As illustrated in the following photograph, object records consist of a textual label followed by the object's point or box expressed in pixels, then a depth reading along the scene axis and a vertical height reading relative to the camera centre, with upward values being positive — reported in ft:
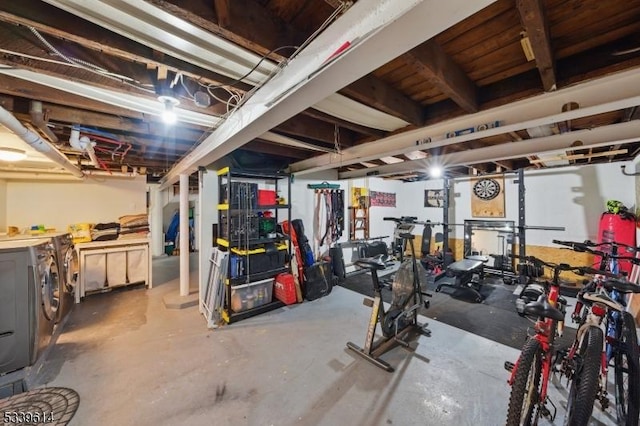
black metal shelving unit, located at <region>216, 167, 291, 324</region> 10.26 -0.82
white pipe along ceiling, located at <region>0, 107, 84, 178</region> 5.14 +2.13
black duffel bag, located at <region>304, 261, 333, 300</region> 12.75 -3.66
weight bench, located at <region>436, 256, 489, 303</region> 12.92 -3.57
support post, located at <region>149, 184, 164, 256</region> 22.97 +0.11
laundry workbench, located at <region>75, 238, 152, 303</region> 13.04 -2.84
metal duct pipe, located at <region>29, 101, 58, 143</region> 5.84 +2.53
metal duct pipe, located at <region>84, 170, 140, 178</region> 14.97 +2.79
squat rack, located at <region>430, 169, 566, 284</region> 15.18 -0.49
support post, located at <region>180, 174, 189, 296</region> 12.66 -0.91
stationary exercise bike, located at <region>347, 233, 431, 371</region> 7.75 -3.53
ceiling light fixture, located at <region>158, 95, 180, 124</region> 4.79 +2.29
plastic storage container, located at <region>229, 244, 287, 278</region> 10.41 -2.12
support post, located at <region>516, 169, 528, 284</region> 15.22 -0.43
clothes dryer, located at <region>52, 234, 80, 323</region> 9.53 -2.55
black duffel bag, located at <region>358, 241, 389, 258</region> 17.79 -2.75
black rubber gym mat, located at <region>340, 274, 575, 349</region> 9.20 -4.62
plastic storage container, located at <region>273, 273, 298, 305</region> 11.64 -3.67
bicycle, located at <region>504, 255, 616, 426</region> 4.25 -3.09
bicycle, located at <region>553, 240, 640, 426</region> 4.89 -3.04
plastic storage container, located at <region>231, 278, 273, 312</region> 10.51 -3.72
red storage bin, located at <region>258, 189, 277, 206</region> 11.30 +0.79
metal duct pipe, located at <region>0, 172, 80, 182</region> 13.04 +2.33
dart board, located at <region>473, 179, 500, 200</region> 18.10 +1.80
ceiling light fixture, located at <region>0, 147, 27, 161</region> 7.69 +2.05
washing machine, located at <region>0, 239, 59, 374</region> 6.33 -2.39
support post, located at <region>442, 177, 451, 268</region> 17.67 -0.32
